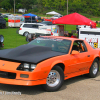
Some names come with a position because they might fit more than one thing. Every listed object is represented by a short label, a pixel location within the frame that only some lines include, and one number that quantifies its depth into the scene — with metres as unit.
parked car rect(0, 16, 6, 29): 31.73
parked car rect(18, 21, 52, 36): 22.97
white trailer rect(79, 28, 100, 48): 11.55
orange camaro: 4.99
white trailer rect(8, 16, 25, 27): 34.47
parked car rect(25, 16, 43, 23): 39.73
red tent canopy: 14.95
